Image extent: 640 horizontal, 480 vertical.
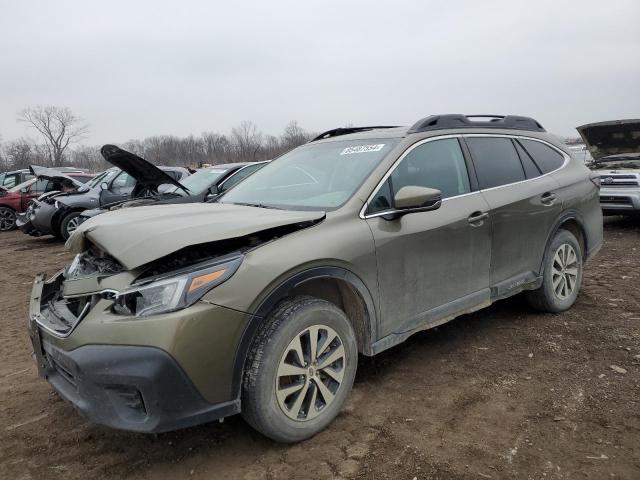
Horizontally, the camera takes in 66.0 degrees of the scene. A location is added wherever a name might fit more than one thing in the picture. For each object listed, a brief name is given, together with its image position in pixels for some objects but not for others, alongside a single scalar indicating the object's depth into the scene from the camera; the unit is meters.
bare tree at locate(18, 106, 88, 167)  85.62
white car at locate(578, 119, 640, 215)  8.93
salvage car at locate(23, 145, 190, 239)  10.89
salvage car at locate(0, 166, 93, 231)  14.09
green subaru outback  2.29
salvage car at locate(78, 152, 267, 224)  7.84
